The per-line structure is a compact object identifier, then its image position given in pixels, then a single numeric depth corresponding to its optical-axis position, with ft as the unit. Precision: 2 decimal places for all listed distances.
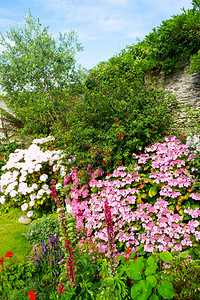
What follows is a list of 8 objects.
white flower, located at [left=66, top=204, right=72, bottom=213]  14.16
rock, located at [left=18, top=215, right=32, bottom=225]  15.55
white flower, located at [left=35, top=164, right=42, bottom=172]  15.71
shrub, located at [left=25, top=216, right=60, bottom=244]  11.49
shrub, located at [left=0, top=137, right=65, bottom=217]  15.78
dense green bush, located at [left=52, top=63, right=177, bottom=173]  11.80
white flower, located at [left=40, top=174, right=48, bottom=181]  15.89
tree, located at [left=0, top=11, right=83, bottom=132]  25.71
